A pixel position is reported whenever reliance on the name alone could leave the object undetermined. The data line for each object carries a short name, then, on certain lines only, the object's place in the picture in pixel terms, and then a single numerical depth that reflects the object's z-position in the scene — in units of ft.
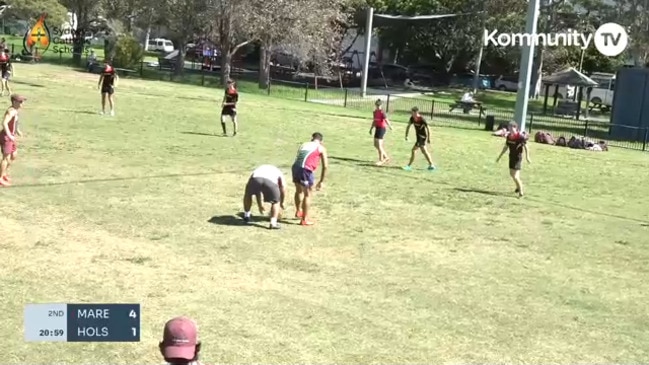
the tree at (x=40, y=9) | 213.87
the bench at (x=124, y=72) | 155.33
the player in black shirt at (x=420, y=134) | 64.44
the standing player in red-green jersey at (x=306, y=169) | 41.23
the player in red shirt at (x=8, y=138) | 46.14
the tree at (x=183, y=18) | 150.61
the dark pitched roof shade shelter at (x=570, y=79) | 144.56
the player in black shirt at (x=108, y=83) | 79.51
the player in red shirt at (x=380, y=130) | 66.85
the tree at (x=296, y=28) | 145.89
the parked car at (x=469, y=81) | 235.40
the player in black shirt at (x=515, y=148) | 55.47
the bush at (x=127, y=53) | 164.04
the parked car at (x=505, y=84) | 240.32
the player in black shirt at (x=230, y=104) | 74.84
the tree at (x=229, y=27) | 143.64
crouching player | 39.81
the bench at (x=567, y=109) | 159.22
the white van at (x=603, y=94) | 176.04
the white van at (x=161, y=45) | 289.33
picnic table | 138.63
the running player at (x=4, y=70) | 91.35
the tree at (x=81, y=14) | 184.61
